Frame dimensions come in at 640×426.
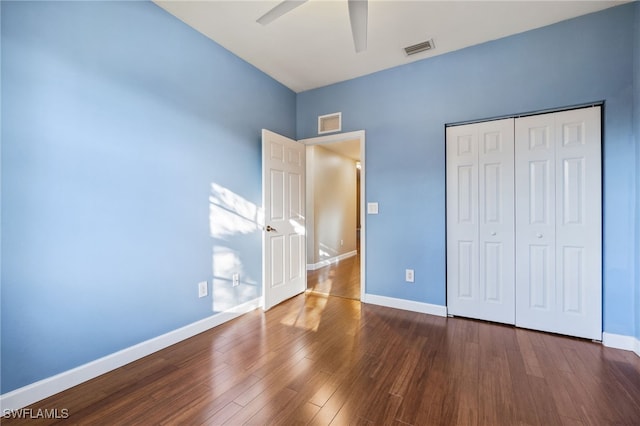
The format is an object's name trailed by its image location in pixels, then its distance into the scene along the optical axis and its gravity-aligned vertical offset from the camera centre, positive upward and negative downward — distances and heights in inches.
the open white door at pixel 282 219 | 121.5 -4.5
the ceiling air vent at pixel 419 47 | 105.7 +65.9
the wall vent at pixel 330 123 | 139.4 +46.6
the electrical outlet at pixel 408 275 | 120.3 -30.1
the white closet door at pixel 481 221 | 103.9 -5.0
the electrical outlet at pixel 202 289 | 99.0 -29.7
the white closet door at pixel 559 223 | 91.0 -5.2
